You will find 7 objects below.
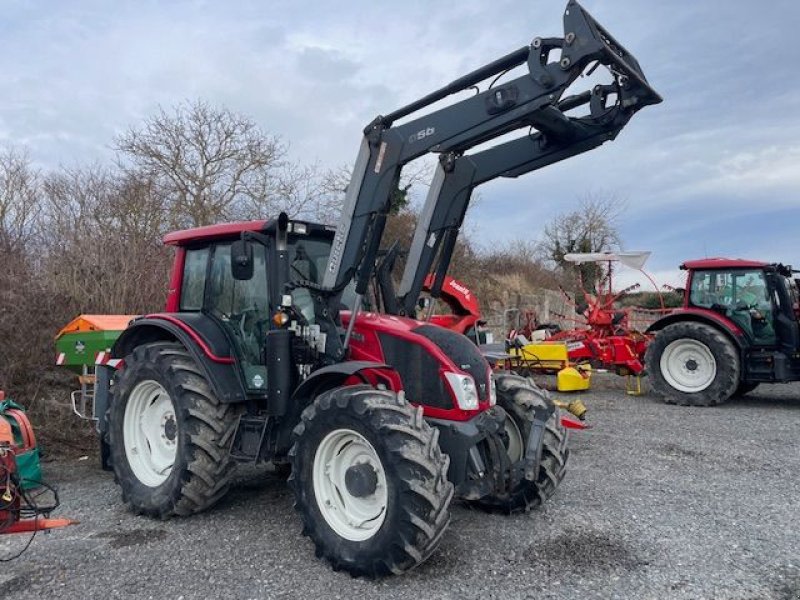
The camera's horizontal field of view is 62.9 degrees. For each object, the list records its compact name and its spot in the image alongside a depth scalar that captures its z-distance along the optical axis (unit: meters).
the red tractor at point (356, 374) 3.70
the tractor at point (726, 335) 10.11
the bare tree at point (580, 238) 29.42
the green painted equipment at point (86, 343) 6.67
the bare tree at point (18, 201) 12.53
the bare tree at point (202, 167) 17.11
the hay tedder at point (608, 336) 11.73
